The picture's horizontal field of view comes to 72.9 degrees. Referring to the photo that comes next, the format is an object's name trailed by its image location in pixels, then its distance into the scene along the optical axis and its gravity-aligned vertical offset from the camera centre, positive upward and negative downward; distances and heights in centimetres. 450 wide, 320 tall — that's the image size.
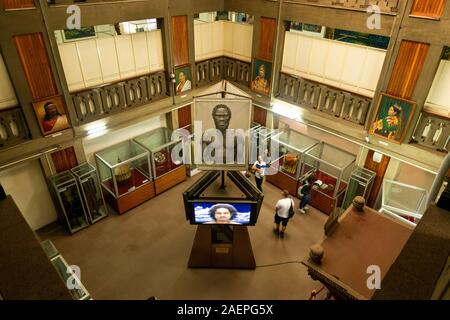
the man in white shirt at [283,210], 864 -545
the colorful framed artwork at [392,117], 769 -279
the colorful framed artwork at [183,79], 1058 -272
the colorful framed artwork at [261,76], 1049 -256
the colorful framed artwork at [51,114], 771 -287
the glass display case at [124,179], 996 -579
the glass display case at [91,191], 909 -552
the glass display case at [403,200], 859 -529
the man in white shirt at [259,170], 1039 -534
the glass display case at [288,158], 1085 -529
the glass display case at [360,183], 915 -498
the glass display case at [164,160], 1096 -563
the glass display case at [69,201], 871 -558
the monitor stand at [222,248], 795 -592
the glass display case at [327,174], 1002 -565
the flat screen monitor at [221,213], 658 -428
